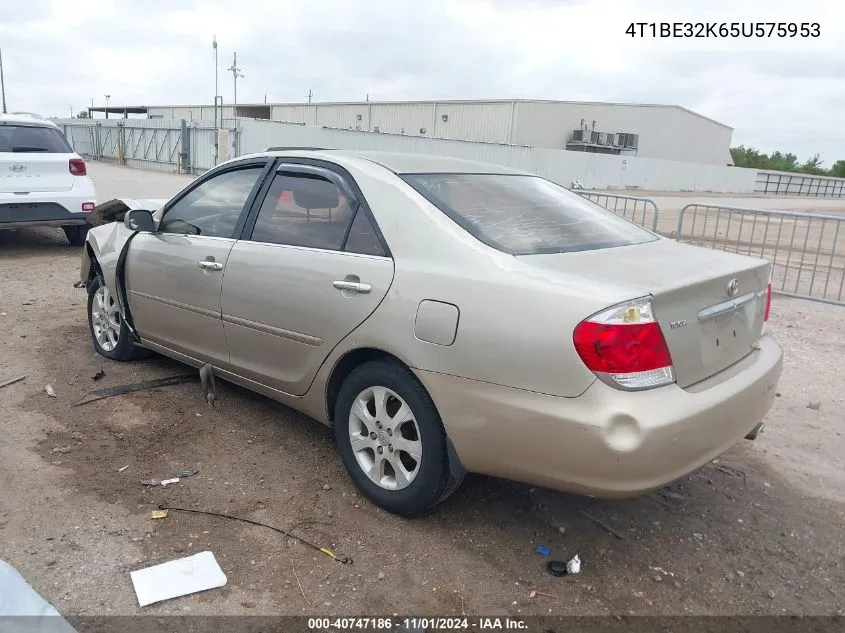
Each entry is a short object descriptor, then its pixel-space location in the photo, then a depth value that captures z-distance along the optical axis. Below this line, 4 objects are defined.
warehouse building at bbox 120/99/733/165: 42.06
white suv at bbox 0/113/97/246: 8.67
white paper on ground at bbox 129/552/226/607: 2.66
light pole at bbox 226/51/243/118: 42.03
